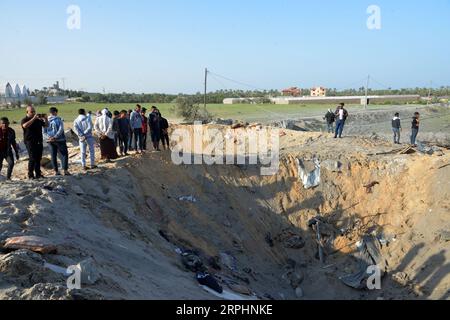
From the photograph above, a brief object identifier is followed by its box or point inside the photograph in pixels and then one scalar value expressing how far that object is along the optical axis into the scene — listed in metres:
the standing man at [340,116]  15.91
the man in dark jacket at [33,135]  8.70
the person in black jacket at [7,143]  8.84
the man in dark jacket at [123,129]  12.01
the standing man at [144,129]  12.79
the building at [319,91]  99.31
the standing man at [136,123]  12.37
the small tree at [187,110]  29.03
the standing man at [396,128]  16.43
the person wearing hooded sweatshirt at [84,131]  10.04
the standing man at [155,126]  12.79
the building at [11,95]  46.65
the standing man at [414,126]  15.84
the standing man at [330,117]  18.02
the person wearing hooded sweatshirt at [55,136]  9.15
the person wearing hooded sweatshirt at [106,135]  11.05
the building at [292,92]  106.86
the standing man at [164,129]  13.16
